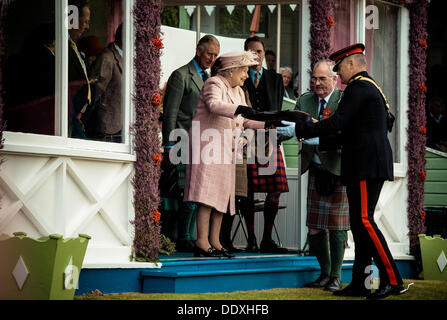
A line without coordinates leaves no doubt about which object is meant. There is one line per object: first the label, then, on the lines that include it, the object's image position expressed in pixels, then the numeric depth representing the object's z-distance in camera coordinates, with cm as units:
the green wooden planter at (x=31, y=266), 1155
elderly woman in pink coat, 1498
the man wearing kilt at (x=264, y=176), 1722
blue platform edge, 1383
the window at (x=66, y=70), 1317
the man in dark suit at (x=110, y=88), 1461
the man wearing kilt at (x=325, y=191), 1468
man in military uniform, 1317
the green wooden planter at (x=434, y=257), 1819
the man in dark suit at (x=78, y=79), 1400
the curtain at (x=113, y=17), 1478
